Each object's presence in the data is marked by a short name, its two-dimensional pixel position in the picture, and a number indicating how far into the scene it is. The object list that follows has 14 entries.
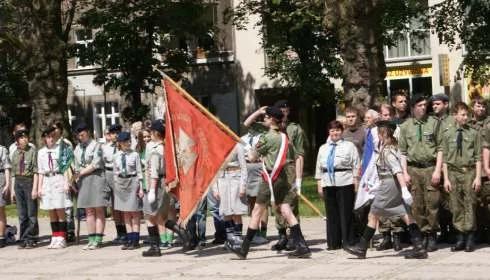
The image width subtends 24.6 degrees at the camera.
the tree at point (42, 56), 26.28
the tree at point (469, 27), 31.77
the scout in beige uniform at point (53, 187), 16.88
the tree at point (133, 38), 40.59
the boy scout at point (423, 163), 14.21
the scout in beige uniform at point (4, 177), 17.59
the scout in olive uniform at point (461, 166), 14.04
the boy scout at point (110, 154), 16.75
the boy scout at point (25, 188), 17.45
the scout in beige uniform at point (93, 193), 16.67
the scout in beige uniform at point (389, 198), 13.43
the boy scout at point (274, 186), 14.09
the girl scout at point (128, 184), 16.19
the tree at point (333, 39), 18.83
